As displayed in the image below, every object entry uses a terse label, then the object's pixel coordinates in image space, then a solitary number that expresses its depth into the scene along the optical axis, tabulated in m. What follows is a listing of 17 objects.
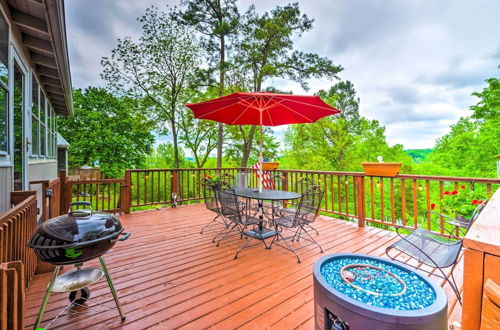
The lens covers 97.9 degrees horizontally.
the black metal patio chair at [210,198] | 3.55
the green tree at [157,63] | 10.36
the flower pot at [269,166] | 6.17
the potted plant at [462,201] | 3.01
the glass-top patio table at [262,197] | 3.33
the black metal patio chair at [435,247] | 1.90
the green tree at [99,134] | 14.35
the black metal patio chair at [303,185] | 3.96
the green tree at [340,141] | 13.78
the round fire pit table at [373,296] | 0.92
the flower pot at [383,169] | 3.74
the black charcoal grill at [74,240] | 1.43
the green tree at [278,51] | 9.91
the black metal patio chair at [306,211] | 3.11
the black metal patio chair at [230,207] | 3.20
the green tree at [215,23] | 9.84
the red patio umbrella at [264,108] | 3.26
